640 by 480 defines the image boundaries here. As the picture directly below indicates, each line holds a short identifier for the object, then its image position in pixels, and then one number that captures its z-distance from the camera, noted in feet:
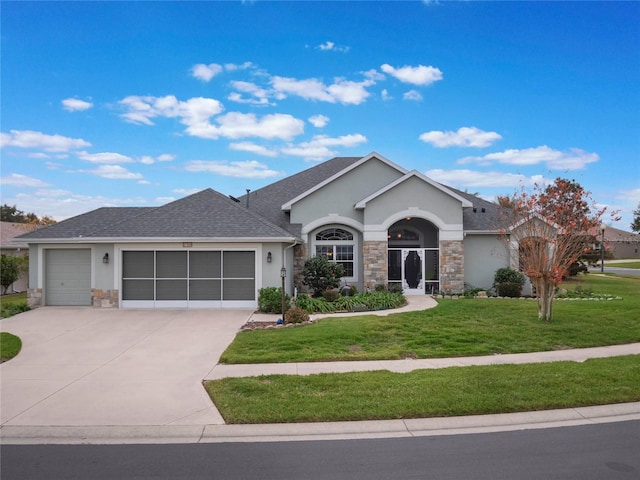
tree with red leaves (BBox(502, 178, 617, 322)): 42.24
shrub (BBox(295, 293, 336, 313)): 51.22
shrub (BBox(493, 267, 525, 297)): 62.75
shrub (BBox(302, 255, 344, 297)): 59.21
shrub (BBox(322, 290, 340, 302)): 54.90
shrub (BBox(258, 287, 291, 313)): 50.06
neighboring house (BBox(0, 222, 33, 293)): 76.48
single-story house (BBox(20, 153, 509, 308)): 54.34
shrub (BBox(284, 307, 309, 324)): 43.50
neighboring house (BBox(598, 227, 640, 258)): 245.65
